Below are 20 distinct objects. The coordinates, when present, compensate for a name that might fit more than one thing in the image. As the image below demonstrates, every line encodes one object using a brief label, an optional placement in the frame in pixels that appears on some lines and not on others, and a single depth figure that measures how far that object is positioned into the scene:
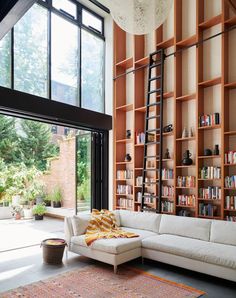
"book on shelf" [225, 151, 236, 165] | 4.55
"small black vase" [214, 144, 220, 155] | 4.80
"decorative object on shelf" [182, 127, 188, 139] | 5.27
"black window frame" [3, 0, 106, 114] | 5.45
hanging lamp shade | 2.62
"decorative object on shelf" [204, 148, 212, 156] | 4.90
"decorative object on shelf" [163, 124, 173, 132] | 5.55
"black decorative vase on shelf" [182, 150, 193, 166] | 5.13
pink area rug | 3.19
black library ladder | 5.34
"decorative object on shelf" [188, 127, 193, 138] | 5.21
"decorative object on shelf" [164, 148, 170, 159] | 5.56
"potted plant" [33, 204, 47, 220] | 8.45
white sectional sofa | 3.48
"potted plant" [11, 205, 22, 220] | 8.59
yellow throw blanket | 4.23
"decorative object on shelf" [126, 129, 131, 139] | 6.37
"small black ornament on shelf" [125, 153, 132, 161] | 6.27
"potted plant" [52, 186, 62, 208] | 9.12
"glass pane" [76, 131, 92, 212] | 6.62
